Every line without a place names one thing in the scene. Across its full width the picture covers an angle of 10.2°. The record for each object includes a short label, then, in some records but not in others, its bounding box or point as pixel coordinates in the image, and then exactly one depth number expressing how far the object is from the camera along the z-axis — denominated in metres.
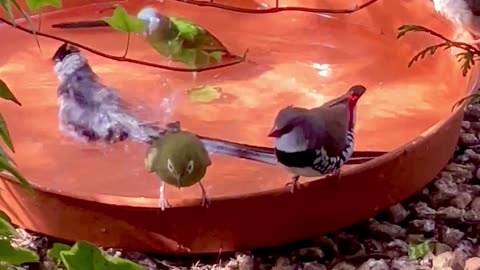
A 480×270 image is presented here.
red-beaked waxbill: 2.27
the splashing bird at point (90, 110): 2.44
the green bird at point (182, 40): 2.54
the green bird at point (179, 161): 2.25
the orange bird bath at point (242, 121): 2.28
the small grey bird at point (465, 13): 2.51
